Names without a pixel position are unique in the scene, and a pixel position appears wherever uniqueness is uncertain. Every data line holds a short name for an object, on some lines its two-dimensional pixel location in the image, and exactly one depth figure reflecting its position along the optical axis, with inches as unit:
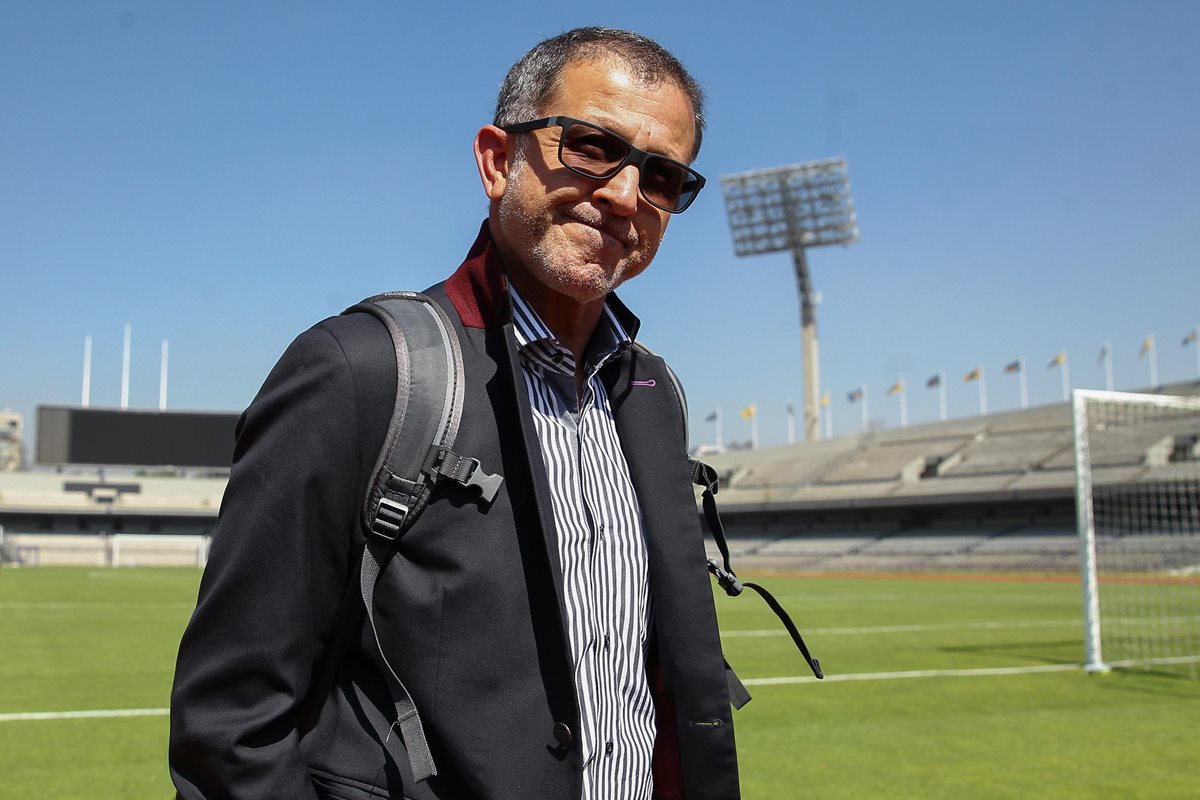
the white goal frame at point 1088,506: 422.3
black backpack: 57.2
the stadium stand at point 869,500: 1531.7
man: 56.2
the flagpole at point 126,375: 2324.1
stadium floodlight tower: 2233.0
